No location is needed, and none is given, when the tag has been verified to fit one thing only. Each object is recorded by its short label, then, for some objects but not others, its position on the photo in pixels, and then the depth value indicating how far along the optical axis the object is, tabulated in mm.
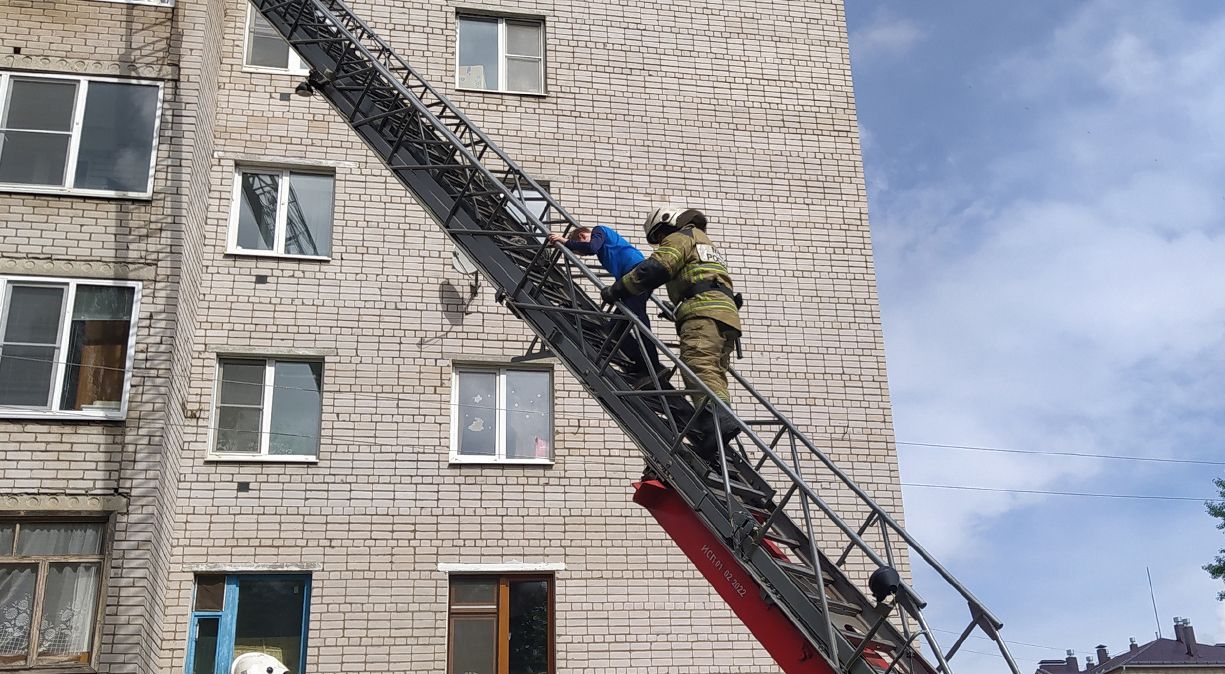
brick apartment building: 11562
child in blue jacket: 8309
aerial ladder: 6723
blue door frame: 11906
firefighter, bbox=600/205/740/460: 7480
